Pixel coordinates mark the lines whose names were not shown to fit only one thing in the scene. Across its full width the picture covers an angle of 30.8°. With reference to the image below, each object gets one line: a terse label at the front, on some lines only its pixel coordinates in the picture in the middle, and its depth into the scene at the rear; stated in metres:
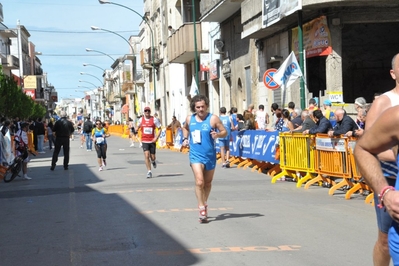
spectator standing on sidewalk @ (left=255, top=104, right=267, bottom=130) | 23.83
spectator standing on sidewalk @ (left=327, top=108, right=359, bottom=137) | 13.48
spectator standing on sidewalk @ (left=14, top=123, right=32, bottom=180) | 19.23
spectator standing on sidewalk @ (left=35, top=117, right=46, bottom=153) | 37.91
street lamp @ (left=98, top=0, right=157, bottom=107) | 42.00
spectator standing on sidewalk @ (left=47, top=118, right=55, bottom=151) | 41.30
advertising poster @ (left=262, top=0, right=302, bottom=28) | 21.28
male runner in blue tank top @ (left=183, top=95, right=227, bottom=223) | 10.12
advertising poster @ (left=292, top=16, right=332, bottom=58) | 21.97
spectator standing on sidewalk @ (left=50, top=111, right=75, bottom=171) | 21.92
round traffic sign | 23.14
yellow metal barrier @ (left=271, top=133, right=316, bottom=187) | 14.91
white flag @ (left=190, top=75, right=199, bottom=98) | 34.42
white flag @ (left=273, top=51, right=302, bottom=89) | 21.22
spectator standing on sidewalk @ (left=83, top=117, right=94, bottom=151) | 34.19
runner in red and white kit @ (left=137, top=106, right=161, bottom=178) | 17.77
